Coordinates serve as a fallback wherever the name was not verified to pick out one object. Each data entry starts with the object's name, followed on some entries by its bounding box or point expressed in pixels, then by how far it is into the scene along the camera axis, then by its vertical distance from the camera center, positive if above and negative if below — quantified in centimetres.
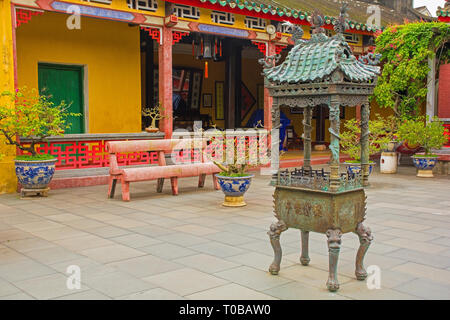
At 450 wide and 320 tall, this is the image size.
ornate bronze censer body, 401 -19
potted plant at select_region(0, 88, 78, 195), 788 -2
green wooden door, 1062 +97
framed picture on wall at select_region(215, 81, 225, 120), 1647 +100
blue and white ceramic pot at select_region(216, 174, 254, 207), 729 -87
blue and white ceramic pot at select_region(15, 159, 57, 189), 788 -67
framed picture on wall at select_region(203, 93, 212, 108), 1617 +95
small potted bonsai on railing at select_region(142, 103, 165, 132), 1054 +8
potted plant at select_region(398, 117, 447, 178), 1102 -26
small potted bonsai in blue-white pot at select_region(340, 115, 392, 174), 979 -30
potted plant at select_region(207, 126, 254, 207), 730 -71
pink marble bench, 776 -64
